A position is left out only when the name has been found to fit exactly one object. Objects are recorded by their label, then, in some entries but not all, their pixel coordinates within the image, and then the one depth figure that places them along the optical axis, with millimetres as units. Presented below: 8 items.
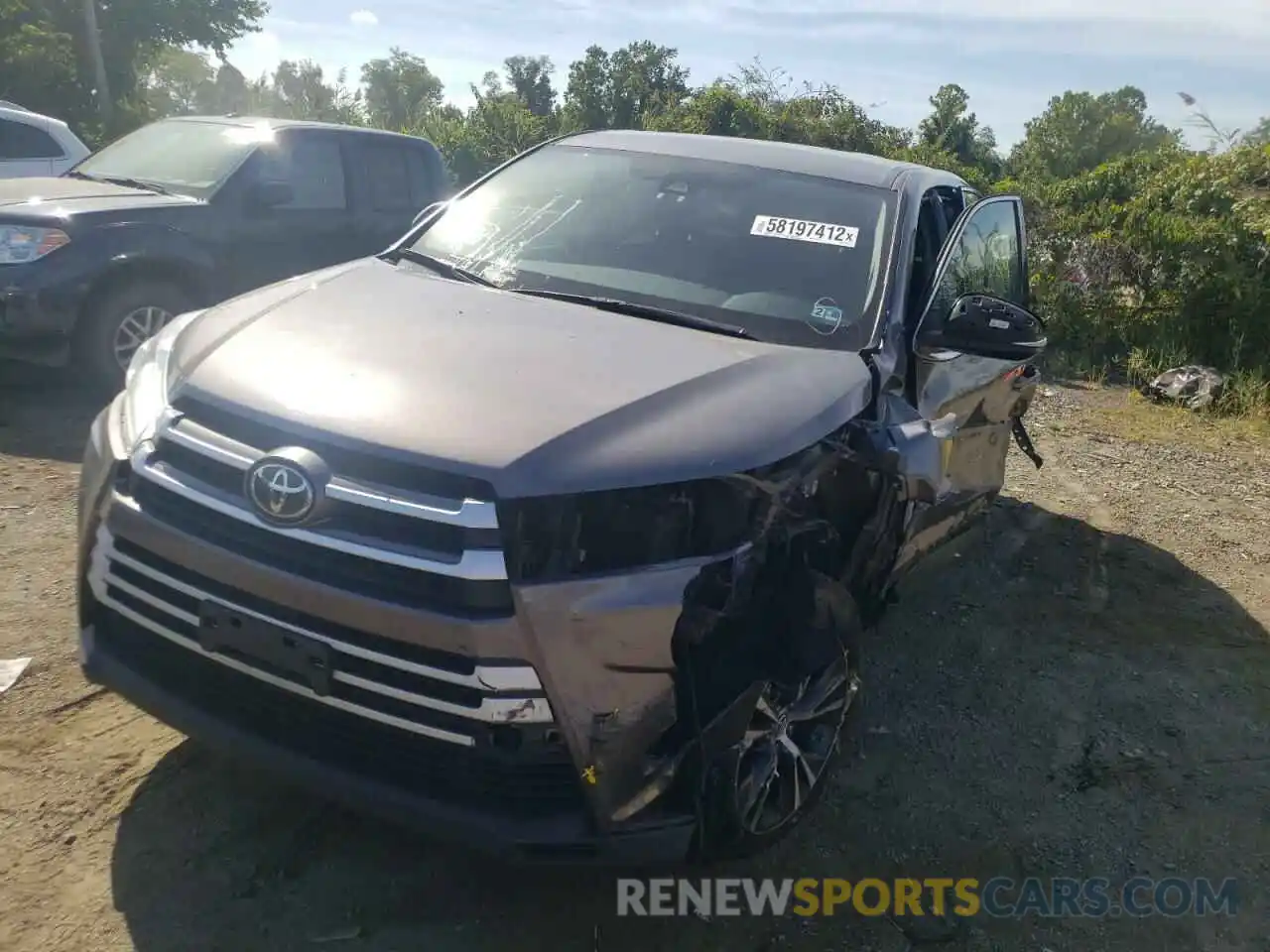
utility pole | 24217
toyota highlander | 2213
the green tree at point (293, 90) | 60062
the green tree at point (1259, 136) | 12605
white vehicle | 9047
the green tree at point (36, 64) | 23531
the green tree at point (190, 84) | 67562
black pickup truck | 5789
